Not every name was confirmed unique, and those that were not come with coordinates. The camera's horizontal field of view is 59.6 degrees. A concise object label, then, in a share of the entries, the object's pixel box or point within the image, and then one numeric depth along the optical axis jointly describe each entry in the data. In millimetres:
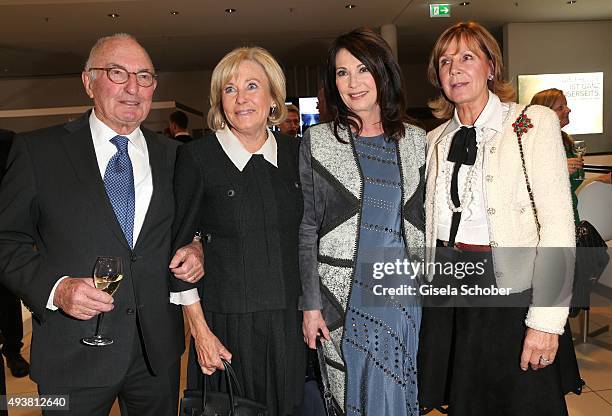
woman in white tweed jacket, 1900
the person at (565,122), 3980
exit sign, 10234
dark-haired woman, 2016
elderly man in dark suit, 1771
